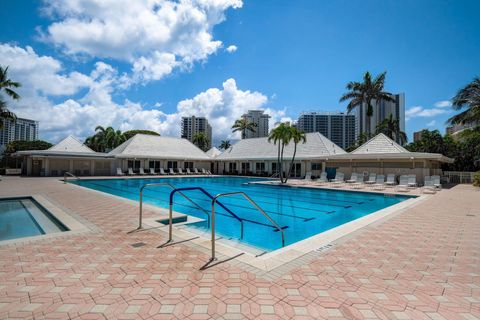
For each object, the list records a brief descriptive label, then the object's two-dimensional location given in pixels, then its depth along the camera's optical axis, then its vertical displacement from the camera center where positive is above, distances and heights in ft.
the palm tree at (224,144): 212.43 +18.80
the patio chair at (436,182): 56.43 -3.04
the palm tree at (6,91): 72.38 +21.29
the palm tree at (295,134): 68.95 +9.25
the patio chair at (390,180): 62.24 -3.15
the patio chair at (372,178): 66.47 -2.75
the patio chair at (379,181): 62.88 -3.42
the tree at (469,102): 65.92 +18.22
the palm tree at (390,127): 110.63 +18.48
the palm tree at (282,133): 68.90 +9.45
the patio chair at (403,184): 55.91 -3.79
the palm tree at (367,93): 98.27 +30.25
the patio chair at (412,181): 58.39 -3.00
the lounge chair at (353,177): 70.75 -2.67
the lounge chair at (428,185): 53.57 -3.77
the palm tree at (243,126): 149.48 +24.24
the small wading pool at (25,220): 21.75 -5.89
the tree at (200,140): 179.58 +18.76
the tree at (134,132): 203.36 +28.80
